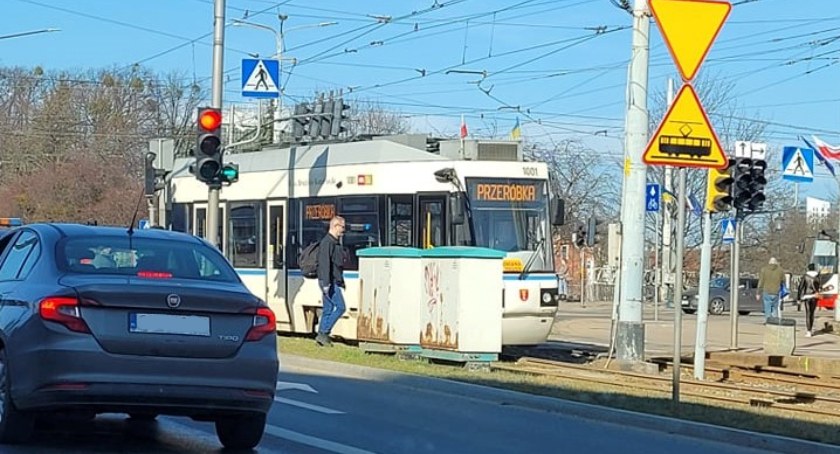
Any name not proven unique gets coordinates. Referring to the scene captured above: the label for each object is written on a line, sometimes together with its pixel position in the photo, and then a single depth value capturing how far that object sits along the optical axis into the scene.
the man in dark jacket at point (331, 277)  19.70
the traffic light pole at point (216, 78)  21.95
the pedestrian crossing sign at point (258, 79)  25.14
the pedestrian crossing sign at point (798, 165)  28.61
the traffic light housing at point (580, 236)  22.86
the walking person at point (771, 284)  32.62
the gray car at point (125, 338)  8.26
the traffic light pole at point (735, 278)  22.52
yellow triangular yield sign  12.36
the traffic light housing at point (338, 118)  29.09
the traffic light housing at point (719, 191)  18.56
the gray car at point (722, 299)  50.28
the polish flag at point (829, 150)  35.72
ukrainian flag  35.47
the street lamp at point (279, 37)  46.14
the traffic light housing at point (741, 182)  18.52
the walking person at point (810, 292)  34.62
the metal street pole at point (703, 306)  17.92
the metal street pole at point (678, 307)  12.76
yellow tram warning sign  12.57
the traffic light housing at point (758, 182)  18.78
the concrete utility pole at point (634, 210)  19.11
